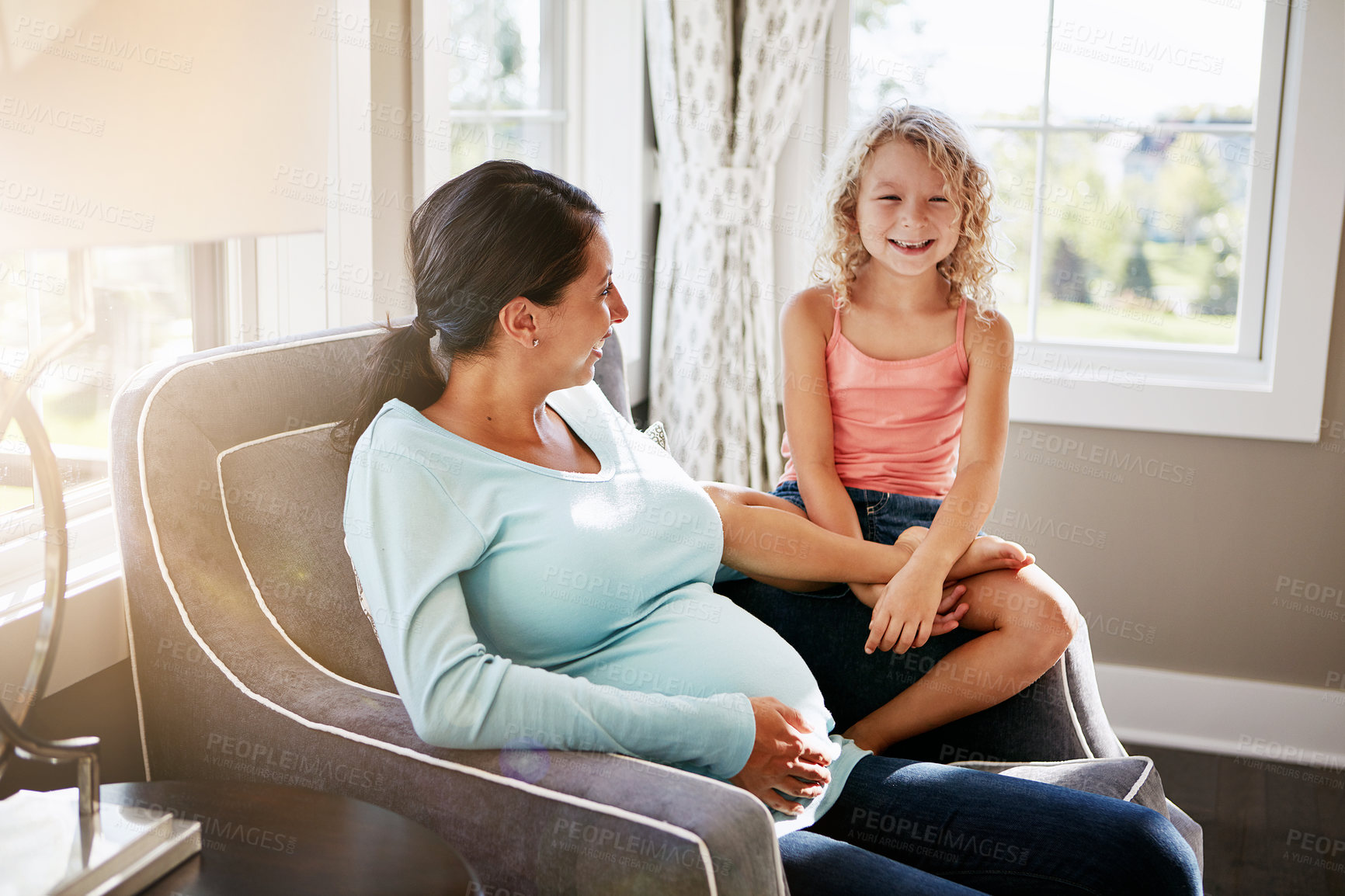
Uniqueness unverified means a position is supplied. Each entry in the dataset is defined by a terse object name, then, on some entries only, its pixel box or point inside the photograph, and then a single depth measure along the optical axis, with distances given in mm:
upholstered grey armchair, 926
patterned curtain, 2609
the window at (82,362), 1361
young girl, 1717
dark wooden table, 854
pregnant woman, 1048
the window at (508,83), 2320
